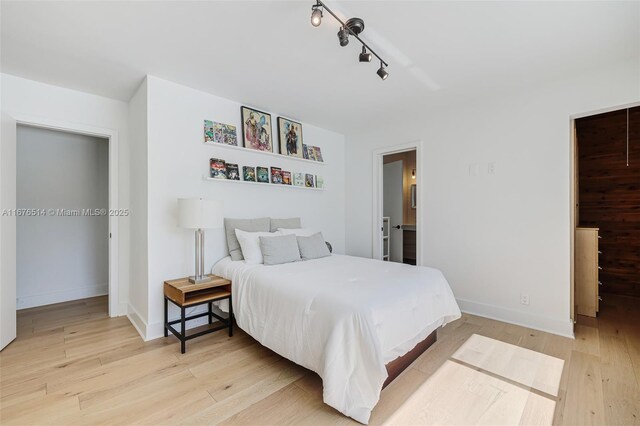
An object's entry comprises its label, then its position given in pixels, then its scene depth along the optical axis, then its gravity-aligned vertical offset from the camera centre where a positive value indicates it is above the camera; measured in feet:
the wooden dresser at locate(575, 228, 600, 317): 10.25 -2.19
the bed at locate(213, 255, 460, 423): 5.44 -2.39
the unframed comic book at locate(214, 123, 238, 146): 10.52 +2.94
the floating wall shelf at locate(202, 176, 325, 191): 10.24 +1.17
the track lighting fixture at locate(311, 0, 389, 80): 5.59 +4.08
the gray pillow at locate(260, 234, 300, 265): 9.45 -1.29
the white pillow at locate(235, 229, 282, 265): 9.55 -1.20
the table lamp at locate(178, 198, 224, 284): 8.48 -0.12
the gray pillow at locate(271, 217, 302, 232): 11.74 -0.49
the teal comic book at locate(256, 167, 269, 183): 11.71 +1.57
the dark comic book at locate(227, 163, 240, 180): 10.76 +1.54
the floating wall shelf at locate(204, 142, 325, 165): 10.41 +2.46
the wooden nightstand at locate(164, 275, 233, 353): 8.04 -2.53
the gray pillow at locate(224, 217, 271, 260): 10.09 -0.60
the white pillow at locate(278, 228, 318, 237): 11.07 -0.79
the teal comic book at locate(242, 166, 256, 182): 11.27 +1.54
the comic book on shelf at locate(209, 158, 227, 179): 10.32 +1.62
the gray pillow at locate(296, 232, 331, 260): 10.54 -1.35
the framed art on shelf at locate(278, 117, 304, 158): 12.66 +3.42
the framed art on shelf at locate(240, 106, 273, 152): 11.35 +3.41
